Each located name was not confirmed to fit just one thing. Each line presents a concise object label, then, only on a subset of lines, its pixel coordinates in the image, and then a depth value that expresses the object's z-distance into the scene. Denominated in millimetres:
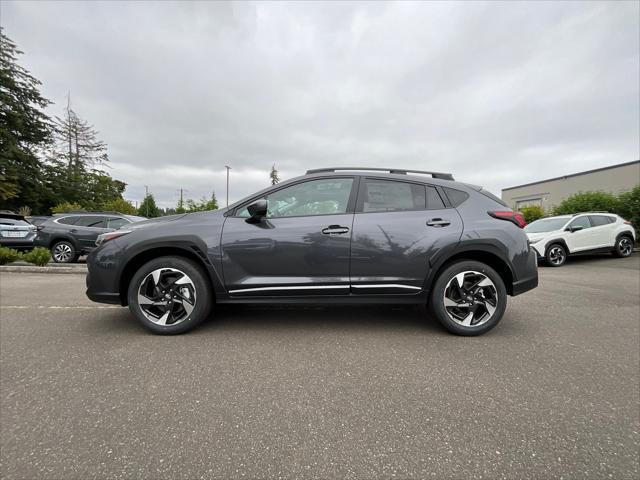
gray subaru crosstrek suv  2727
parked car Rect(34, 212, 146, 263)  8133
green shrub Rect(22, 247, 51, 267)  6684
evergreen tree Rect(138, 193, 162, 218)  53344
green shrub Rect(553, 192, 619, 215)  11844
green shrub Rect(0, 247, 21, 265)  6709
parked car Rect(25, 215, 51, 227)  14672
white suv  8312
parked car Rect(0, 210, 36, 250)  8711
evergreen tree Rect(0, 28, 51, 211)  25047
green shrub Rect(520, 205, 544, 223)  16703
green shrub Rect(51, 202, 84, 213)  20078
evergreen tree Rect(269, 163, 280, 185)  54066
